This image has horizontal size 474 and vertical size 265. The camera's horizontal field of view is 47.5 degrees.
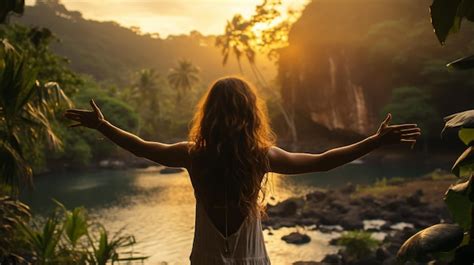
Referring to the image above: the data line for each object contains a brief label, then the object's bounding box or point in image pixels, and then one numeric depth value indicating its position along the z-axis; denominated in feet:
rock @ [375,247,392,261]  28.27
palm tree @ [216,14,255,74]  103.45
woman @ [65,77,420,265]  4.93
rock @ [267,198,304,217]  43.14
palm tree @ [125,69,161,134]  120.26
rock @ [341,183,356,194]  51.73
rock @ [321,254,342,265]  28.68
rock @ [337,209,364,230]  38.38
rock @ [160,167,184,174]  78.01
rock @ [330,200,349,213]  43.14
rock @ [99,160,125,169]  85.61
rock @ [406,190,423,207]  42.86
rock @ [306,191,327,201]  48.34
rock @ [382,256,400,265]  26.93
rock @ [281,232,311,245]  34.40
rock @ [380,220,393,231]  37.63
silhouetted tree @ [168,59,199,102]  134.62
